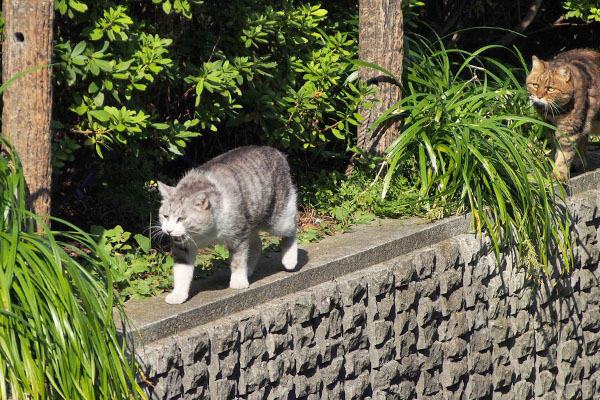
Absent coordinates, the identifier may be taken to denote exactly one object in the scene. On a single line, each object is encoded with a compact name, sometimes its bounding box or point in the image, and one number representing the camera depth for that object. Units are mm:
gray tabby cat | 9281
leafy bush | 9742
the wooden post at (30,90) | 8539
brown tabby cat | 14500
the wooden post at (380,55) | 13016
